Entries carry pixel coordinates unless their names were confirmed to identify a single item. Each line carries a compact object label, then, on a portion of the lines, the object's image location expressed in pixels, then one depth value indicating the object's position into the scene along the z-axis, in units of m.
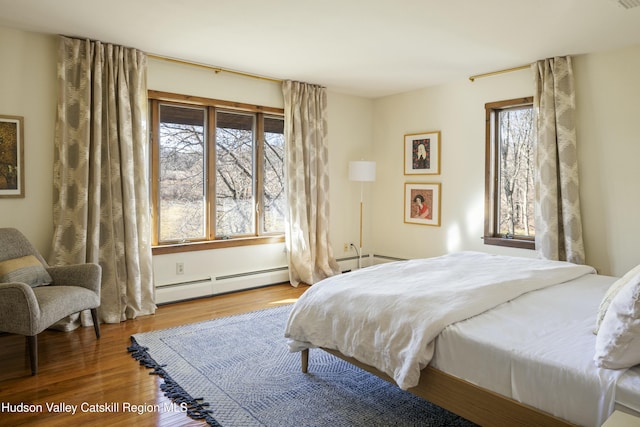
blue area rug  2.29
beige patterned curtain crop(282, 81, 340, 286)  5.25
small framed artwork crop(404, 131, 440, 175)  5.39
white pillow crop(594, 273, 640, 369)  1.53
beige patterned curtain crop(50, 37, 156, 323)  3.72
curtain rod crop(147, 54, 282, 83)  4.30
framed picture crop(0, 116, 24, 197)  3.53
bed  1.58
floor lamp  5.61
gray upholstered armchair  2.77
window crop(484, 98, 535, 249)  4.64
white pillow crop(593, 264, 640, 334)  1.84
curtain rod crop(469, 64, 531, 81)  4.48
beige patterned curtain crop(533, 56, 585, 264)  4.08
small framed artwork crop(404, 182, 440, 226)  5.42
